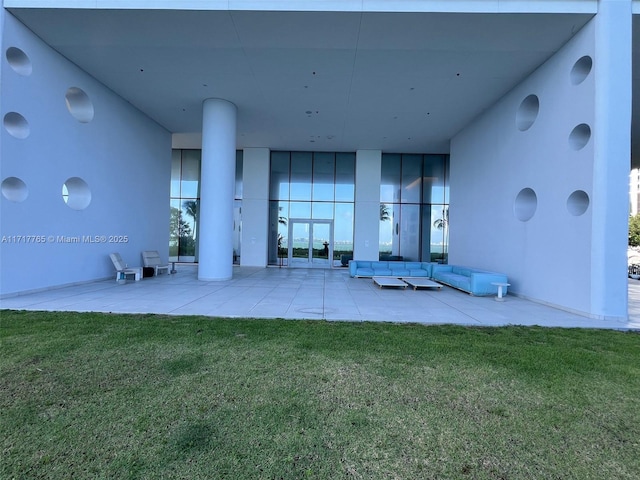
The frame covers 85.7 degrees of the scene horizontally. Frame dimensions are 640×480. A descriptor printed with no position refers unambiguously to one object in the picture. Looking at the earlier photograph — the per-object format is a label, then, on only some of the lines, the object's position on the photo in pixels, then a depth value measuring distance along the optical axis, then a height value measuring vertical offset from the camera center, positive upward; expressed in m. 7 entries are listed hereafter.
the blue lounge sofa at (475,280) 9.95 -1.03
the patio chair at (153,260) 13.26 -0.78
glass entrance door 19.39 +0.09
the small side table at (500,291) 9.31 -1.20
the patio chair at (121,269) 11.27 -0.97
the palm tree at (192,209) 20.41 +1.93
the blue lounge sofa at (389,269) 13.77 -0.97
